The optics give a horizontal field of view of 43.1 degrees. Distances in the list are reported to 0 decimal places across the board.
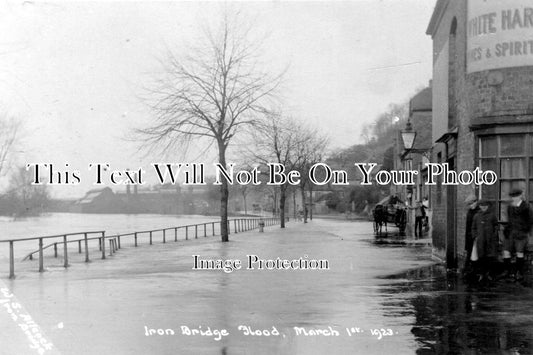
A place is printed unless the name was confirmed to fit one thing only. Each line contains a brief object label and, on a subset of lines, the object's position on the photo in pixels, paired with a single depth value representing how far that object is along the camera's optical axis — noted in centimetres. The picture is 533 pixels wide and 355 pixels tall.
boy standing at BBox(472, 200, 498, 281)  1274
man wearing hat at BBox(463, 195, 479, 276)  1312
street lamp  2030
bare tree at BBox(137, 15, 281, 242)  2833
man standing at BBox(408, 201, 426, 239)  3146
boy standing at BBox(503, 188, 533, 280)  1257
